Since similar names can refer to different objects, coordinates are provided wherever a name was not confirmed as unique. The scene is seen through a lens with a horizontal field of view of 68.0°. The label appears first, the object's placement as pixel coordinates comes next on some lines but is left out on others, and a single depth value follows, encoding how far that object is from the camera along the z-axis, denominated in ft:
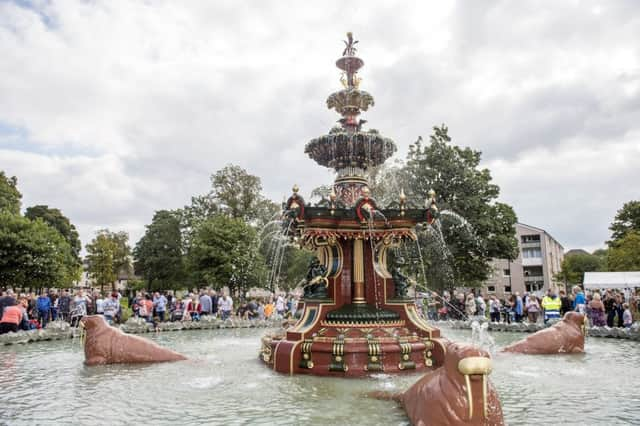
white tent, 98.43
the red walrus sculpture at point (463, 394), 16.01
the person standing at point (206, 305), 80.18
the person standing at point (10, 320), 51.75
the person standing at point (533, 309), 69.31
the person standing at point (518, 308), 74.13
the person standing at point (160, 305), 77.68
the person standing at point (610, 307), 63.41
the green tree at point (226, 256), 138.59
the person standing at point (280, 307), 85.05
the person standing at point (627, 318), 59.88
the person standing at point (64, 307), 71.10
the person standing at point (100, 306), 66.44
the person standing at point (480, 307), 81.20
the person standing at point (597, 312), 59.82
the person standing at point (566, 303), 66.80
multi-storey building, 246.88
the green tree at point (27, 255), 107.34
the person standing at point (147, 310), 74.38
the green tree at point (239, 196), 169.58
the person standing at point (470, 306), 82.48
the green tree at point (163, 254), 185.47
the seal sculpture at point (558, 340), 39.47
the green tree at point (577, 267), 251.19
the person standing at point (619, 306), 62.59
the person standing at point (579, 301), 61.41
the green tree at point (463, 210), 105.70
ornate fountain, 31.30
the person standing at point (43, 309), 68.03
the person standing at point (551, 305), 60.90
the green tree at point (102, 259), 220.02
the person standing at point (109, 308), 64.80
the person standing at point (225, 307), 81.20
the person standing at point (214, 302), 86.95
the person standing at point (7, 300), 55.42
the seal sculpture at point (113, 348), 35.55
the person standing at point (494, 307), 75.05
